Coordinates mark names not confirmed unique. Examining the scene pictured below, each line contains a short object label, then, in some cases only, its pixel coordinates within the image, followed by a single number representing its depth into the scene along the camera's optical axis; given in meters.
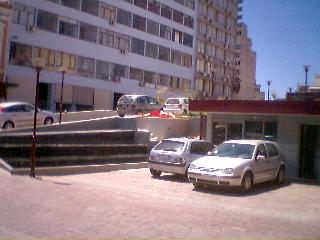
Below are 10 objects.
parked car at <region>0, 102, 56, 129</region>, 22.98
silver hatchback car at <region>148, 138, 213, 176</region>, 15.82
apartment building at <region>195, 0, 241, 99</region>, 63.66
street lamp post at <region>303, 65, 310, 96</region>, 33.59
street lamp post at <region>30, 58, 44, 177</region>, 14.11
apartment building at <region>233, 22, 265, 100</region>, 107.25
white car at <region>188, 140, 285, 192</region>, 13.26
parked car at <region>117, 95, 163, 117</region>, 33.19
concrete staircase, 16.05
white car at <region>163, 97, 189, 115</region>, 32.66
